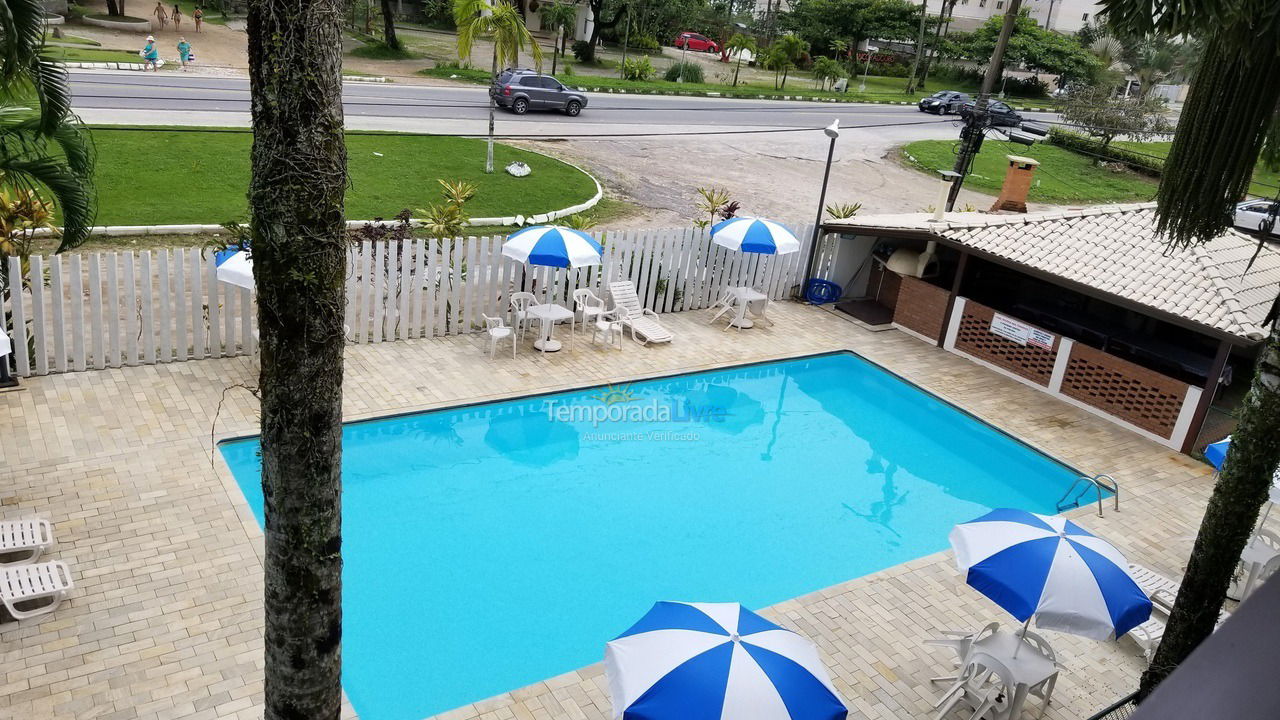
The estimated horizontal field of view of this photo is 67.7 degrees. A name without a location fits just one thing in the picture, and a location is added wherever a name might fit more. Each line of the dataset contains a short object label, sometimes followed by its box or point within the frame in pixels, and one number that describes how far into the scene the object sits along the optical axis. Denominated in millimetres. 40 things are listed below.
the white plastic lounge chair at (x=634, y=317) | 15172
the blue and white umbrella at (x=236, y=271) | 11766
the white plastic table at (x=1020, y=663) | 7676
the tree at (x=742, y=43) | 51344
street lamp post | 17578
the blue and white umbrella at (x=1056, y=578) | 7012
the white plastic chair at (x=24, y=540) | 7969
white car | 25484
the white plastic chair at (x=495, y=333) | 13727
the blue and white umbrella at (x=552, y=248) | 13367
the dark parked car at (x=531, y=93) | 31141
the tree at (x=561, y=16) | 40981
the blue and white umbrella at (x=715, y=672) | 5621
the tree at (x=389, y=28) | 41438
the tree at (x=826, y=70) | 50281
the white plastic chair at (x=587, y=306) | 14891
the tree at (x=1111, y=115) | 39875
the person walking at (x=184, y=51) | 33438
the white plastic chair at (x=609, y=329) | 14703
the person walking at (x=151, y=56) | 31547
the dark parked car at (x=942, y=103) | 45156
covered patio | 13344
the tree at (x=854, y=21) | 56688
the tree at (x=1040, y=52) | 56219
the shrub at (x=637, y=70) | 43594
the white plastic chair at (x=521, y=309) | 14289
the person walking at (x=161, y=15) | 40062
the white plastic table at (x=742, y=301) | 16219
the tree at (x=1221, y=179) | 6934
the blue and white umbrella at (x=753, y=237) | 15492
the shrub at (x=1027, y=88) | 59344
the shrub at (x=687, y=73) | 46000
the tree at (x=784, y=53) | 48188
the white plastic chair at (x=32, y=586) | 7469
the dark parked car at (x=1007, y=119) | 38906
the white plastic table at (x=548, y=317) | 14195
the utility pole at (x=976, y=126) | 18328
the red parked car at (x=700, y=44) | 61406
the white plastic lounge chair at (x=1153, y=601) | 8914
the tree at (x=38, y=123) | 6727
